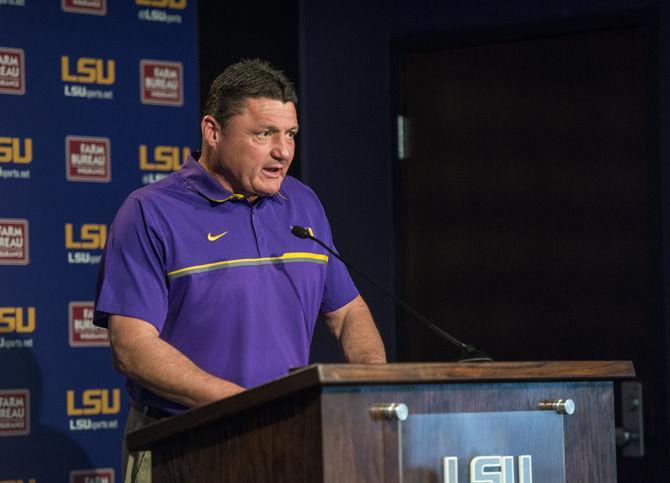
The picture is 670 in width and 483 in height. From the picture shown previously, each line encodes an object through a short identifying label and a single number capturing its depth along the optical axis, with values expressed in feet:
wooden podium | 12.19
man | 16.30
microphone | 14.59
